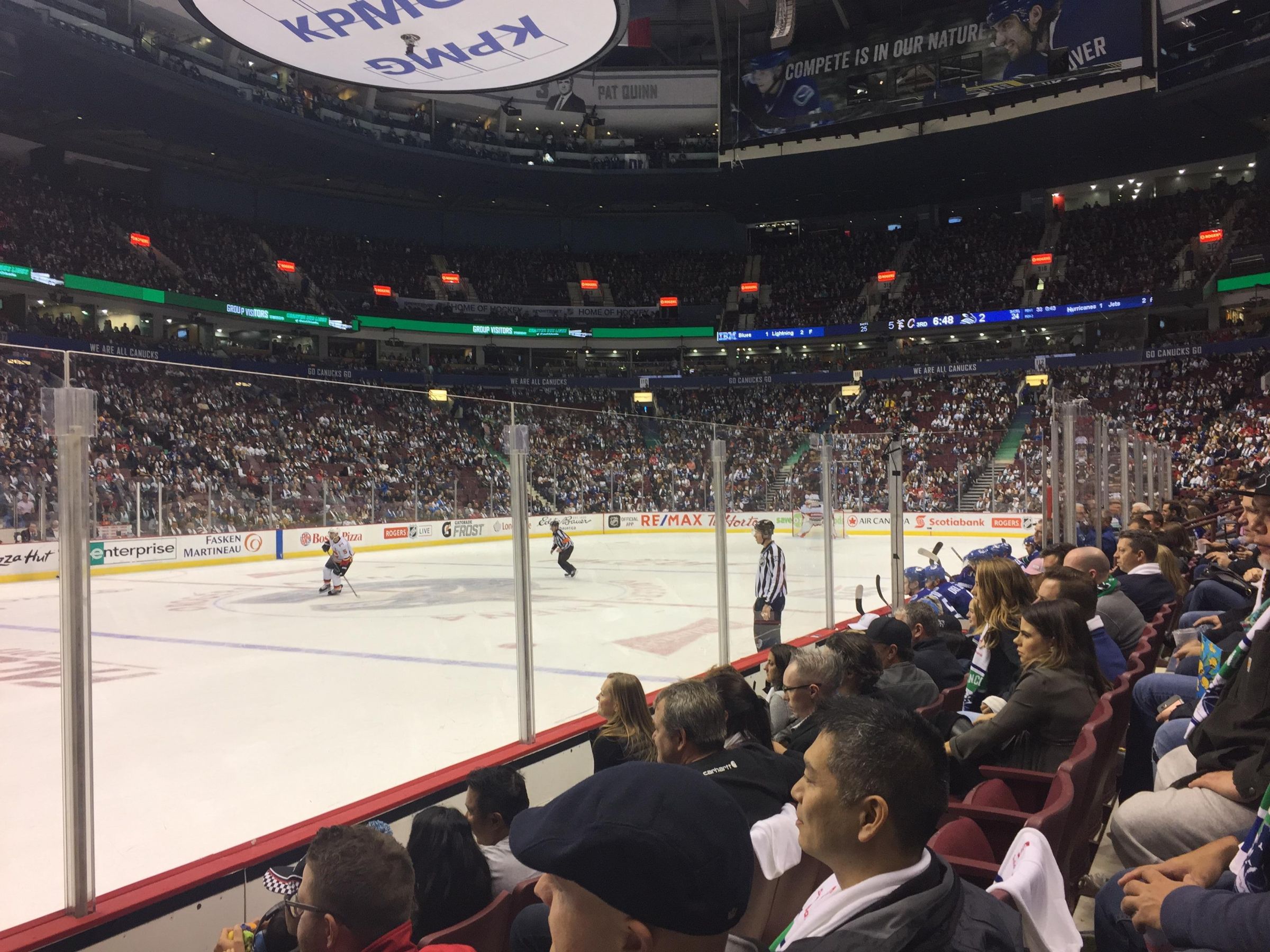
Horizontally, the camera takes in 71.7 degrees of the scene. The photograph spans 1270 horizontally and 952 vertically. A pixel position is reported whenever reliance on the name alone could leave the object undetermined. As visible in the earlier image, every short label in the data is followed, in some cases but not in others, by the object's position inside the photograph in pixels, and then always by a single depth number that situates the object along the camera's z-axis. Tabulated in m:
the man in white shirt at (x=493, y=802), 3.00
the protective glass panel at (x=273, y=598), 3.45
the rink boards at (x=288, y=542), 2.97
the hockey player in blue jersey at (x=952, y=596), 7.47
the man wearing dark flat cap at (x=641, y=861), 1.01
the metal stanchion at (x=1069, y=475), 8.61
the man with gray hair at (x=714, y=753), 2.63
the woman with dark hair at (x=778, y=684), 4.31
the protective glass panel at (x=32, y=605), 2.91
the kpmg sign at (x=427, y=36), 9.20
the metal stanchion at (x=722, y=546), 6.99
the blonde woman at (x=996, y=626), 4.40
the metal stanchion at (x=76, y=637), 2.97
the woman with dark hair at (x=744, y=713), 3.39
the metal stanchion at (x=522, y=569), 4.94
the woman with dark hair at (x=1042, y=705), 3.39
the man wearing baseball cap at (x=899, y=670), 4.35
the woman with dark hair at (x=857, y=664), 3.97
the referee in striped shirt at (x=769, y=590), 7.93
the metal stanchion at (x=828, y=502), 9.01
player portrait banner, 26.09
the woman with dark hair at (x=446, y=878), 2.52
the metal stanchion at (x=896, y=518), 9.34
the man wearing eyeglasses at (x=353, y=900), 1.98
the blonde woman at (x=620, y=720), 4.06
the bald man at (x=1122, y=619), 5.44
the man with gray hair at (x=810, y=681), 3.69
